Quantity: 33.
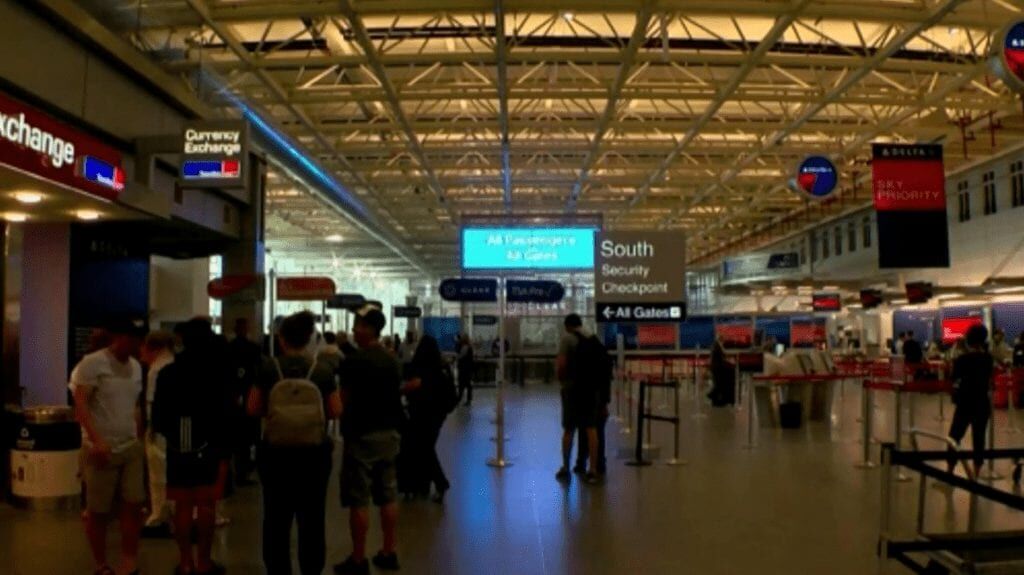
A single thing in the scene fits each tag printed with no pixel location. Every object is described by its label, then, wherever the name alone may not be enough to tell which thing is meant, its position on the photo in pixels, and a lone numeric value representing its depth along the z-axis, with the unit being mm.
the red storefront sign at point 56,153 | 4883
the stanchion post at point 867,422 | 9006
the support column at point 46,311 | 8477
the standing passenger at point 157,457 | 5852
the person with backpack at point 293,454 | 4336
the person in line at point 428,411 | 7387
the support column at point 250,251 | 12688
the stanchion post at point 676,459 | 9203
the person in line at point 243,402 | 6855
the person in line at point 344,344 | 10799
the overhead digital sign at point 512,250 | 9719
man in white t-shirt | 4750
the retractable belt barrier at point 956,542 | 3693
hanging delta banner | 11281
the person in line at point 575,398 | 8203
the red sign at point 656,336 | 24438
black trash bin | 12789
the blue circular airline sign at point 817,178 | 16344
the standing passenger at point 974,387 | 8250
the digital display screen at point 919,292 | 18734
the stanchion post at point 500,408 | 9227
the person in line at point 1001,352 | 16938
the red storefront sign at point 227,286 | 10648
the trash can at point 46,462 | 7066
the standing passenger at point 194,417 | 4652
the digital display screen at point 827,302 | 26094
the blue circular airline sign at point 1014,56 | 8289
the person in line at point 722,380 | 17188
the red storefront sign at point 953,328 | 22945
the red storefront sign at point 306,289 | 12906
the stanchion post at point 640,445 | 9195
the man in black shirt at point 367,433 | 4969
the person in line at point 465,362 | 16875
